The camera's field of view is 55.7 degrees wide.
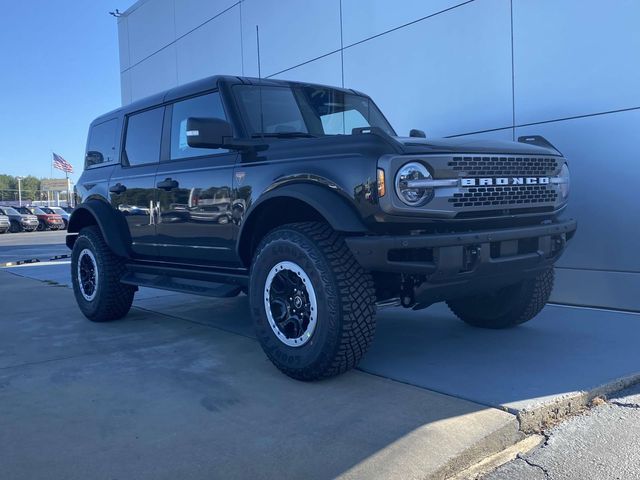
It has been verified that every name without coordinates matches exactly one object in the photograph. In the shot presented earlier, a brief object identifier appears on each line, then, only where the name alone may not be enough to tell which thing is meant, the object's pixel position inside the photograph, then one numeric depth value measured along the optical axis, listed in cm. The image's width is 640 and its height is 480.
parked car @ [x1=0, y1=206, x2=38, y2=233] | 3466
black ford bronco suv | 343
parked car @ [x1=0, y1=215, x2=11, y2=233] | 3322
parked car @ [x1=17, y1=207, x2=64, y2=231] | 3641
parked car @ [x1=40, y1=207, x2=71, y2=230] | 3759
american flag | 5547
